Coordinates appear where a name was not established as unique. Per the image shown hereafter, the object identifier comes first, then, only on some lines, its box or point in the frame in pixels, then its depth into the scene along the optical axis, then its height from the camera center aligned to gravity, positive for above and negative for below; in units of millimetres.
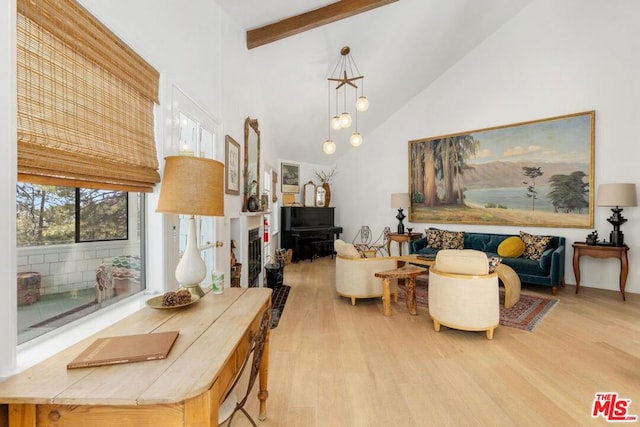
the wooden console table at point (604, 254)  3754 -600
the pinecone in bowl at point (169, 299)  1373 -441
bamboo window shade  987 +440
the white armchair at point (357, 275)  3670 -854
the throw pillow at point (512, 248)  4465 -610
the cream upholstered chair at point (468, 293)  2709 -804
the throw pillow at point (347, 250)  3764 -553
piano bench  6770 -965
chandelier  4117 +2134
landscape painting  4387 +592
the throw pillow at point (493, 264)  2938 -567
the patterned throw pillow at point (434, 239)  5320 -568
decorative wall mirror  3883 +695
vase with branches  7422 +783
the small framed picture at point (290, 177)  6867 +744
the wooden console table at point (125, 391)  743 -487
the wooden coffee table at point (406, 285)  3348 -930
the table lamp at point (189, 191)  1366 +84
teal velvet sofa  3979 -817
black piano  6530 -538
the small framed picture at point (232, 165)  3078 +481
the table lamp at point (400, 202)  5895 +130
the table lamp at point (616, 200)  3738 +118
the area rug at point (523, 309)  3098 -1218
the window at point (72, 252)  1244 -244
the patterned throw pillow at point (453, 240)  5184 -569
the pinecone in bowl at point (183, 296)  1407 -441
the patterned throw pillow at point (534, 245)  4316 -557
